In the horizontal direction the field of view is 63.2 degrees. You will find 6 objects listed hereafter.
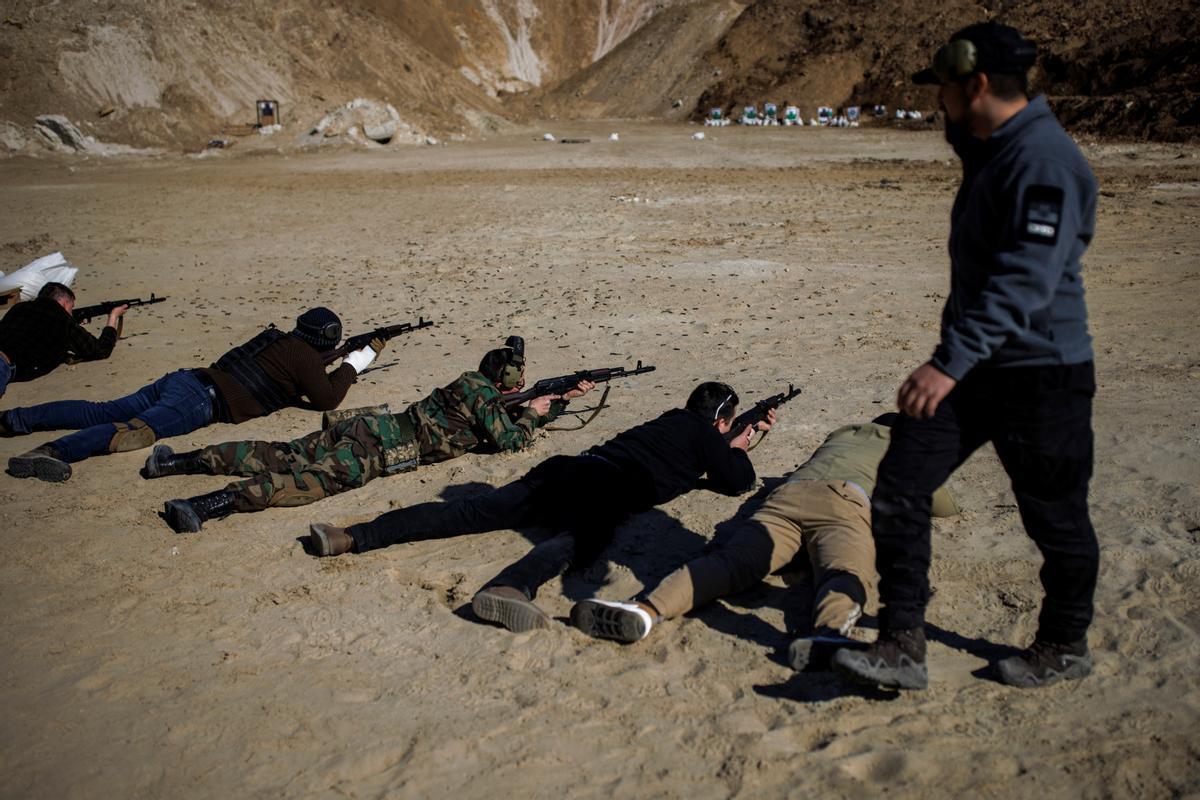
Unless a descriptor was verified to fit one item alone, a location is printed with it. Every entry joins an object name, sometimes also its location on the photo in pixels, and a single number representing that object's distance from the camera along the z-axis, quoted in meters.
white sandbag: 11.20
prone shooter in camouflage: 5.68
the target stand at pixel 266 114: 33.03
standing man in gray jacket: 2.91
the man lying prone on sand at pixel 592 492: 4.75
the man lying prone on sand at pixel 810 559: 3.89
